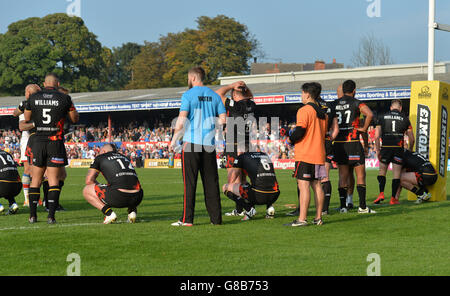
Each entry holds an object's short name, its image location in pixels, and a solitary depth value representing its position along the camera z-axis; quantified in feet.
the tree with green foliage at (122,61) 365.20
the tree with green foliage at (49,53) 233.35
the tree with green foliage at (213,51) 230.68
